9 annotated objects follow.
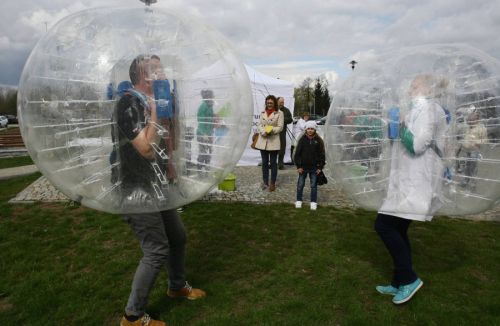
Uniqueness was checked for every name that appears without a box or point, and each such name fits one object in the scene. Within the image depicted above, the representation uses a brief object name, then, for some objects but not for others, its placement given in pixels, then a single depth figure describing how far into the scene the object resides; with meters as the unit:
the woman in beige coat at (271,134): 7.70
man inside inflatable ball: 2.29
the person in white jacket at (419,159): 2.76
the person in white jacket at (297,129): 11.30
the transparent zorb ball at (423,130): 2.74
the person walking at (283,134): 10.30
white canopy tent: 10.41
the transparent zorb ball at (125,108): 2.29
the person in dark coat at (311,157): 6.50
